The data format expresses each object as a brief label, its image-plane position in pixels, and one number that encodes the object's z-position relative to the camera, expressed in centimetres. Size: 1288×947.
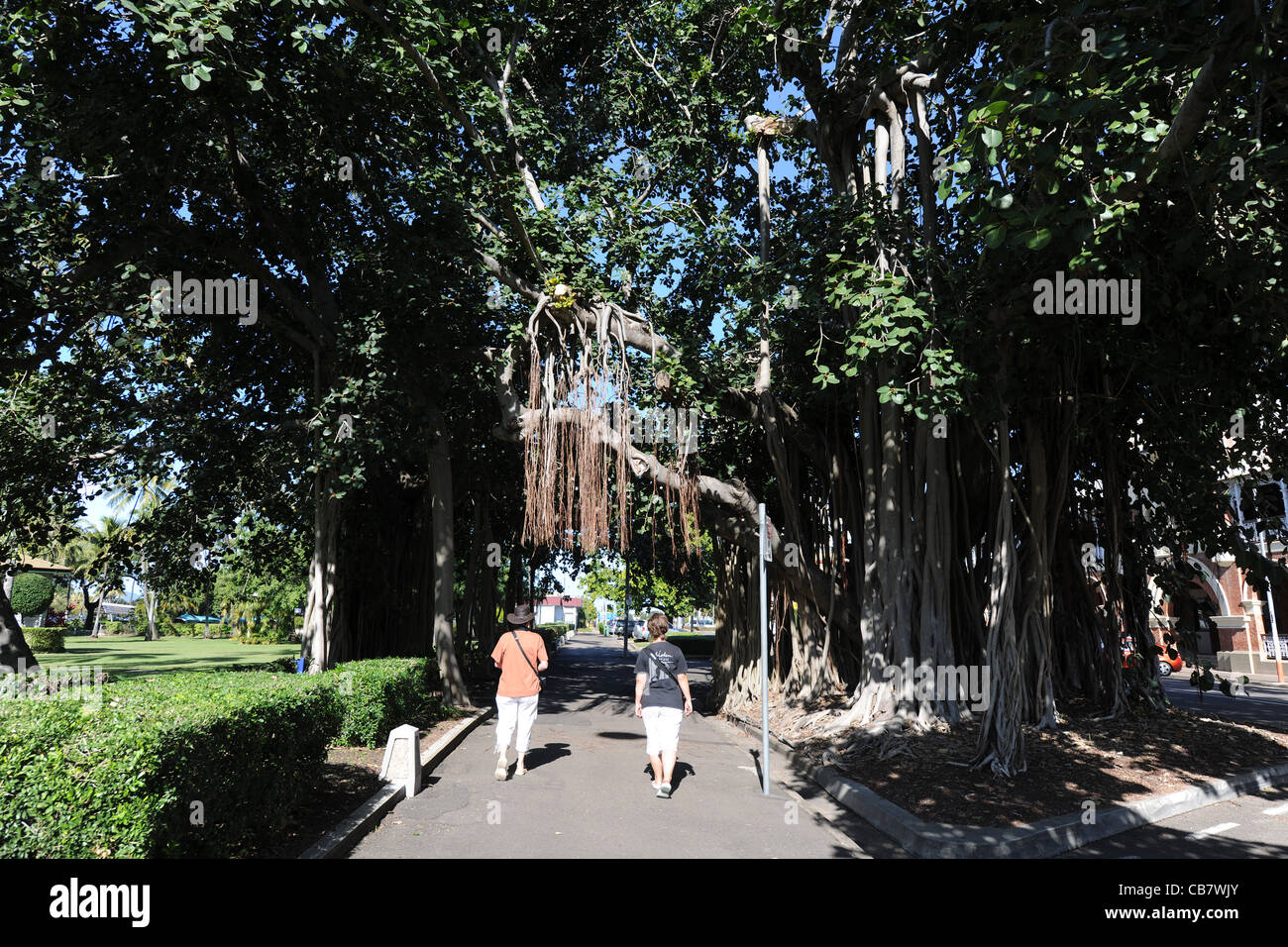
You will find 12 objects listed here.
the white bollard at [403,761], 670
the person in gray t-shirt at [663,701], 700
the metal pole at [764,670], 697
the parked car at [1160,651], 1002
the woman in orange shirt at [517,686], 751
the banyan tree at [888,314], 586
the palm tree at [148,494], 1271
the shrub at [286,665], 1370
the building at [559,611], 12194
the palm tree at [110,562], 1321
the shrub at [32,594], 4344
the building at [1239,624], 2750
